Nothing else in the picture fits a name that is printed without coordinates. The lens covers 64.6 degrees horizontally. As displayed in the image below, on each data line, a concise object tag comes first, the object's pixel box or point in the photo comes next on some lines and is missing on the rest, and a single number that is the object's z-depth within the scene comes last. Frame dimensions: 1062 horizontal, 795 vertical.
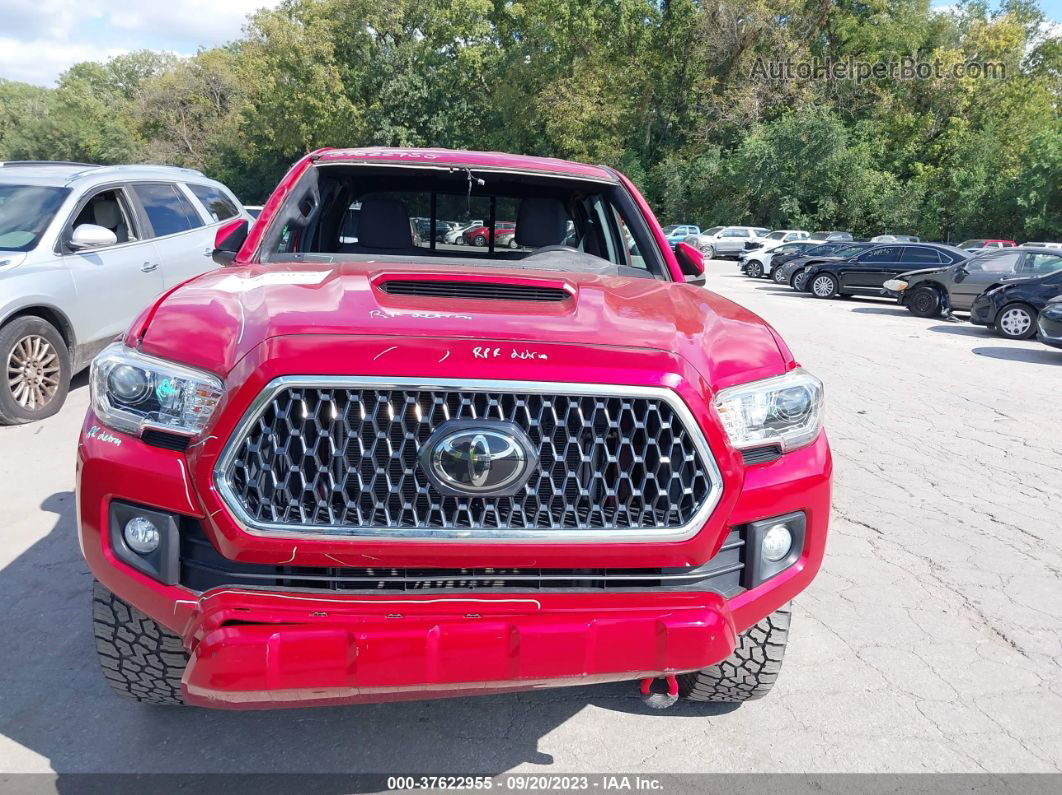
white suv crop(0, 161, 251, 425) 6.29
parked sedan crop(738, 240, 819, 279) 27.44
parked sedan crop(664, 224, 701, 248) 41.13
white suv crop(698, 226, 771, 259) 37.38
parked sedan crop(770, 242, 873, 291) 21.23
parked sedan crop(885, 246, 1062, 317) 15.41
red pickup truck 2.04
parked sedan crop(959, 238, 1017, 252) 31.12
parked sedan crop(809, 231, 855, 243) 37.00
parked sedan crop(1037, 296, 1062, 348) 11.14
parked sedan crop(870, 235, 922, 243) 36.98
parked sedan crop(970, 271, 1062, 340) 13.72
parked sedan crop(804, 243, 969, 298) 18.56
